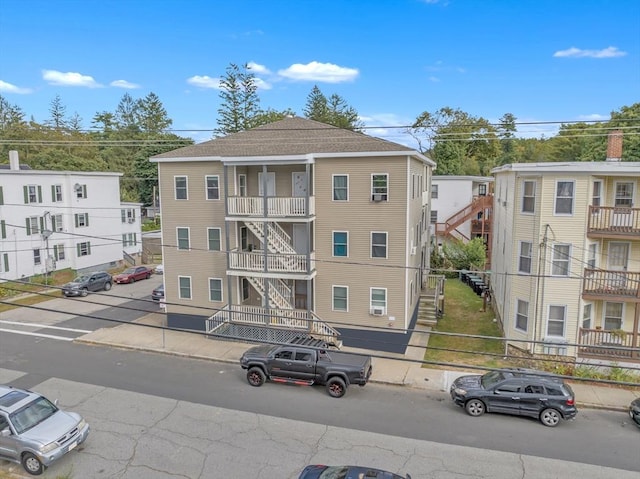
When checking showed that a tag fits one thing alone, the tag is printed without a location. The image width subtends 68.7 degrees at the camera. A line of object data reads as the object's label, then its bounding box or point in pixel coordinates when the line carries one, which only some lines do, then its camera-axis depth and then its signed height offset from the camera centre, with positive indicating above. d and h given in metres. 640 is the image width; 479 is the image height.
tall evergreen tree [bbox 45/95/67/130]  85.19 +13.60
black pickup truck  16.89 -6.46
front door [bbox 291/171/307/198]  23.28 +0.45
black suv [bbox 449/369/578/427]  14.76 -6.60
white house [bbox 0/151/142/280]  32.78 -2.26
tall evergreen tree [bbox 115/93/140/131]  84.77 +14.55
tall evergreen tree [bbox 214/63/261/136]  57.44 +10.63
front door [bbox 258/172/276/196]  23.75 +0.42
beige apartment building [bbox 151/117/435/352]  21.34 -2.02
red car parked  36.00 -6.44
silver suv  11.89 -6.25
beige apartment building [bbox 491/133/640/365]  19.02 -2.78
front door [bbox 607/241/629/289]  20.06 -2.78
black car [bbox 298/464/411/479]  9.84 -5.98
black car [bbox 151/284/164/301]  29.24 -6.39
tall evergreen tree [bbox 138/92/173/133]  83.00 +13.76
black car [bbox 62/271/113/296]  31.63 -6.21
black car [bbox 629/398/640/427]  14.62 -6.92
